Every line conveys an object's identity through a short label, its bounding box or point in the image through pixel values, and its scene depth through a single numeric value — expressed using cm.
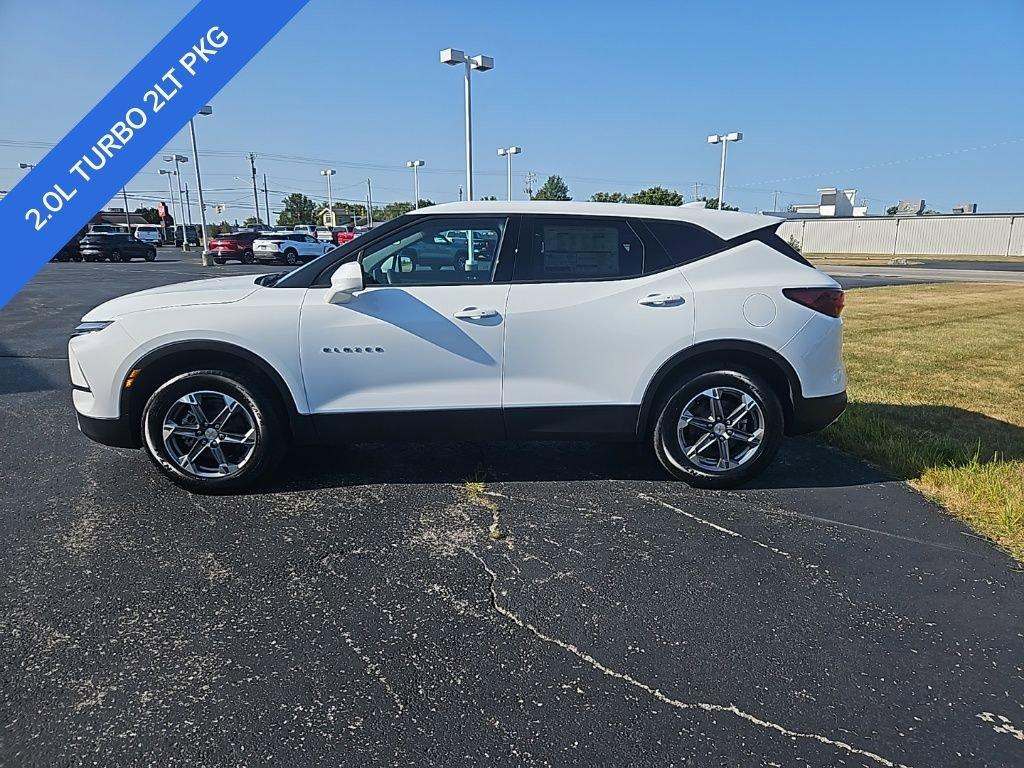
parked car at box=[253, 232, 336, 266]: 3080
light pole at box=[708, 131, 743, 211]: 3384
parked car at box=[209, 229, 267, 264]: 3094
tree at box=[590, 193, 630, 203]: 7169
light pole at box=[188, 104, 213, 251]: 2835
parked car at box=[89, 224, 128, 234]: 3923
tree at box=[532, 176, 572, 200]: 8939
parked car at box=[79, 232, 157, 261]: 3206
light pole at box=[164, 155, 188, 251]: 5395
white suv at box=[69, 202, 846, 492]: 396
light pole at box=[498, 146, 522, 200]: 3591
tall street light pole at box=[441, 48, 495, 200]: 1828
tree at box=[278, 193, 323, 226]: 10349
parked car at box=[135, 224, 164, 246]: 4901
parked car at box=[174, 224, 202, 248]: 6075
